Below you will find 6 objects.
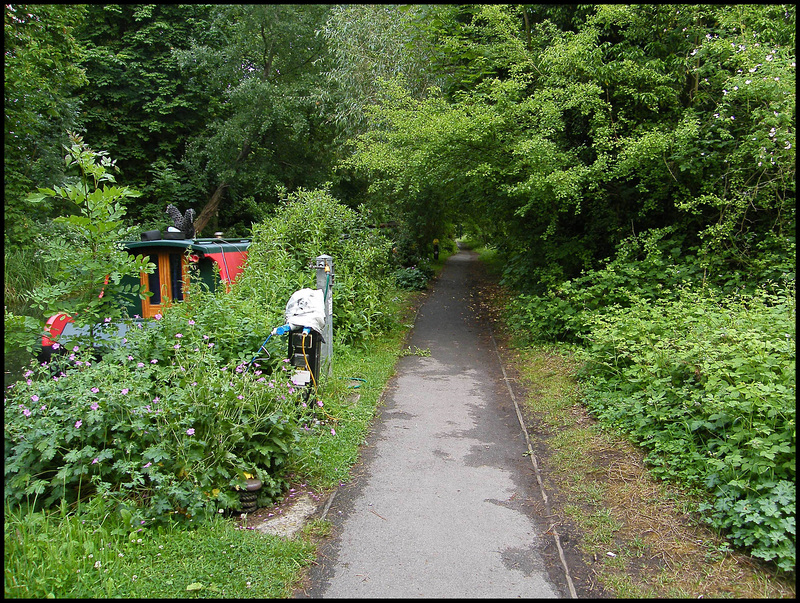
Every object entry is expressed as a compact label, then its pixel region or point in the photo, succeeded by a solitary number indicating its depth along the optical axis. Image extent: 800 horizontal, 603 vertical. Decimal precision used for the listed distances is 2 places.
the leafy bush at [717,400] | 3.58
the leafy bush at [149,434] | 3.69
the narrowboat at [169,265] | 7.68
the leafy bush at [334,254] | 8.75
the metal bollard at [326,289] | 7.12
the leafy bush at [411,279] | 17.89
